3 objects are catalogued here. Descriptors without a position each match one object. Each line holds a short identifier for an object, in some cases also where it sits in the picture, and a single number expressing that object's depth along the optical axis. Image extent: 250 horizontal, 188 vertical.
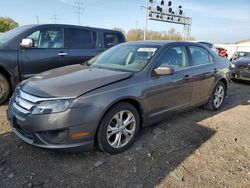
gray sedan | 2.64
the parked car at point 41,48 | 4.79
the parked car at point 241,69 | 8.22
